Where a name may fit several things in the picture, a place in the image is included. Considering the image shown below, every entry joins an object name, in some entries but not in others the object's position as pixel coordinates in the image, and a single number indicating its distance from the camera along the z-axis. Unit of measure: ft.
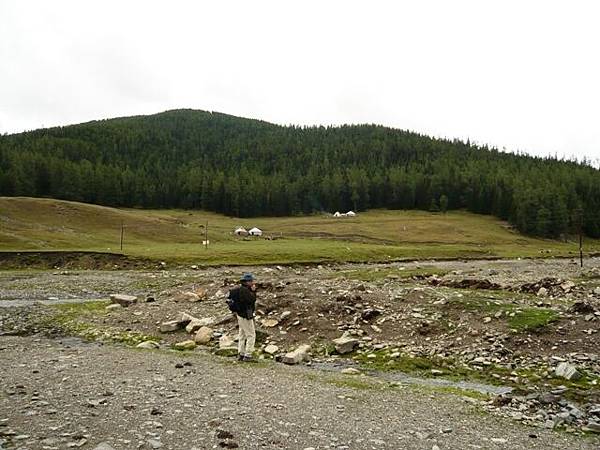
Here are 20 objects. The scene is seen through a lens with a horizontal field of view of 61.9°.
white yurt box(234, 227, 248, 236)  393.25
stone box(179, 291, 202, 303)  108.47
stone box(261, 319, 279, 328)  84.28
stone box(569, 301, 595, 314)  78.59
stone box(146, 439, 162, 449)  33.96
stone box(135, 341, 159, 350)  74.95
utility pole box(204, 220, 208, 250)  286.87
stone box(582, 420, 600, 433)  41.56
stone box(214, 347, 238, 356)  70.44
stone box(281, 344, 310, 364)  66.59
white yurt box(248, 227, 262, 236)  397.15
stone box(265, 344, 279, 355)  71.71
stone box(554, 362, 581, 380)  57.11
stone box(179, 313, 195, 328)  87.16
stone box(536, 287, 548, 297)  104.42
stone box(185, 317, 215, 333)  84.38
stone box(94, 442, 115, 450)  32.76
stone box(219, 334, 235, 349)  74.36
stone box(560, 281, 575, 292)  106.77
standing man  65.77
